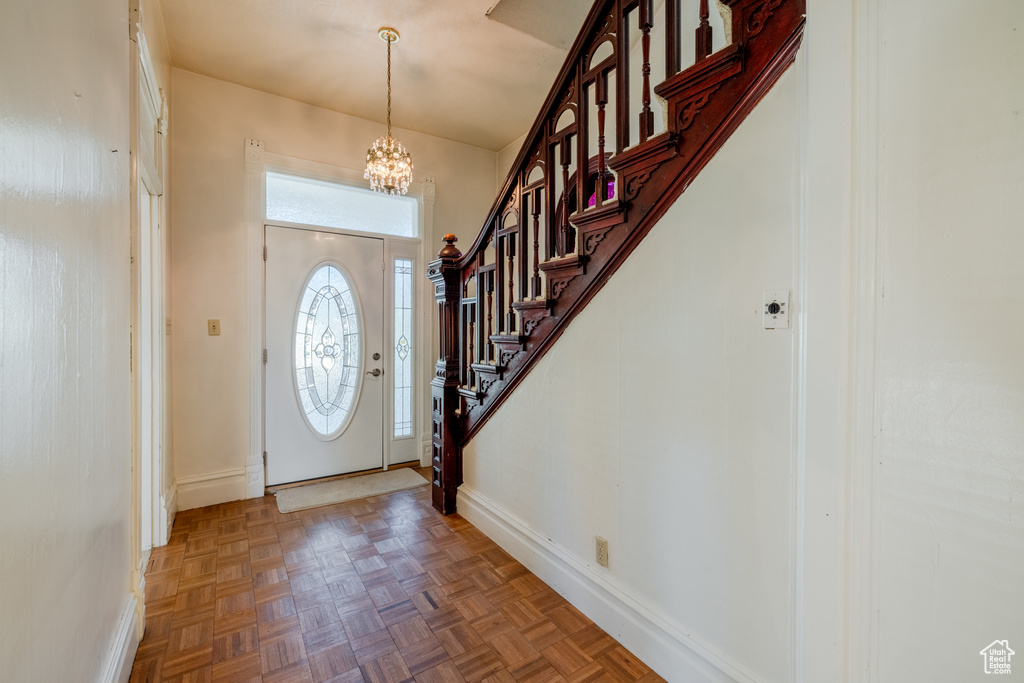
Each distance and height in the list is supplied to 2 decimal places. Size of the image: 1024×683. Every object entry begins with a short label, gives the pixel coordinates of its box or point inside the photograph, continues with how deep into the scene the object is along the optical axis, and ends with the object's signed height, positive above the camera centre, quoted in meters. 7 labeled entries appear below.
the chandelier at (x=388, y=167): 2.74 +1.07
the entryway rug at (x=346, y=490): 3.05 -1.13
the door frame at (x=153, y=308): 2.03 +0.16
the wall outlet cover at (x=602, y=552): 1.71 -0.84
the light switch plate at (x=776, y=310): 1.13 +0.07
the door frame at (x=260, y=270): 3.18 +0.50
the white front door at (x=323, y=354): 3.32 -0.14
